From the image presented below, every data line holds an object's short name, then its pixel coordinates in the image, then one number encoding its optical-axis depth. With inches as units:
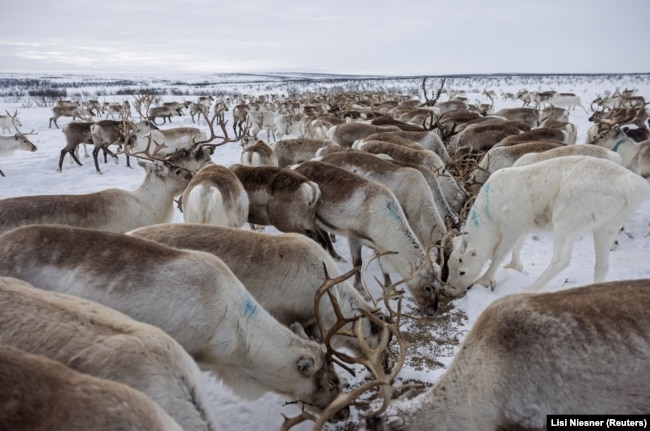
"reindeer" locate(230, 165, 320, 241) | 190.9
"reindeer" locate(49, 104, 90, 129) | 858.1
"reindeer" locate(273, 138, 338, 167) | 345.7
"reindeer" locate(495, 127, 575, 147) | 319.0
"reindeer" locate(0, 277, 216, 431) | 71.1
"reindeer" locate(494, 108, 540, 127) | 609.0
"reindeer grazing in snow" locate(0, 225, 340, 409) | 98.1
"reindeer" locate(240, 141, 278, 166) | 291.6
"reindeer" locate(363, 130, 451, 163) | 348.8
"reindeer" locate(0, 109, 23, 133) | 695.1
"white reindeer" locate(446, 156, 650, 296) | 161.6
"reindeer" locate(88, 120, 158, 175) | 462.9
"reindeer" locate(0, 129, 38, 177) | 488.7
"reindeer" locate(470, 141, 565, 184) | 275.7
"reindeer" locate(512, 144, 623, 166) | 238.4
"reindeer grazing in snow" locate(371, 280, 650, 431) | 74.7
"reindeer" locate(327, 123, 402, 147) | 392.8
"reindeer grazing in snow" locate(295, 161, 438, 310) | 173.6
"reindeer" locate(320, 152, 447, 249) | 215.8
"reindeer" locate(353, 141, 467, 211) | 268.4
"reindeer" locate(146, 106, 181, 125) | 943.0
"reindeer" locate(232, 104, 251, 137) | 813.2
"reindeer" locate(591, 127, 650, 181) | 277.6
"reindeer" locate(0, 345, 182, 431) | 51.8
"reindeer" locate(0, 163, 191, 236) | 173.5
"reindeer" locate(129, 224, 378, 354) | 124.6
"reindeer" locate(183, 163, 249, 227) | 173.9
